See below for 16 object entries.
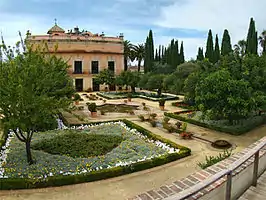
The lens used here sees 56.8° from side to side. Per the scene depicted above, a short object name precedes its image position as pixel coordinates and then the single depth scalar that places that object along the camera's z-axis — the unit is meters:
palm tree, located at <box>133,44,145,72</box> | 41.75
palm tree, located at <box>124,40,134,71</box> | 41.00
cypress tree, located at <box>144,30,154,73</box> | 37.31
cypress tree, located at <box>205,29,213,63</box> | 30.25
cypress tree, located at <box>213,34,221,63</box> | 29.24
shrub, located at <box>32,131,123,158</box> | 8.57
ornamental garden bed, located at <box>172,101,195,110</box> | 19.18
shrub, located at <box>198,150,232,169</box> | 7.11
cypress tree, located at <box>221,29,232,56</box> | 27.45
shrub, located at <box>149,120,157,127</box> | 12.89
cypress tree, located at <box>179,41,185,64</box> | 35.18
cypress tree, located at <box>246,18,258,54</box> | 26.26
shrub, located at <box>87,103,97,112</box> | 15.59
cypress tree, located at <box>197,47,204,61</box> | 35.37
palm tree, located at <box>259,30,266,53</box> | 30.86
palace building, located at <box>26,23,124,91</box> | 33.50
